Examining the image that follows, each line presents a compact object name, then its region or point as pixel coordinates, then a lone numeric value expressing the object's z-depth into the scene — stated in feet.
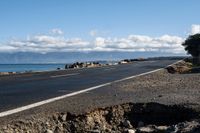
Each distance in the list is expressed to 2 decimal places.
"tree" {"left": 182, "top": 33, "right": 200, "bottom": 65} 214.98
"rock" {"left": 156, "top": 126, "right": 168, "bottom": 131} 20.63
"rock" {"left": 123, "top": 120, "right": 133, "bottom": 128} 22.73
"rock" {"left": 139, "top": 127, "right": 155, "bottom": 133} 20.77
